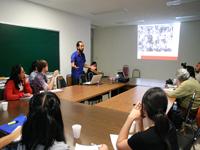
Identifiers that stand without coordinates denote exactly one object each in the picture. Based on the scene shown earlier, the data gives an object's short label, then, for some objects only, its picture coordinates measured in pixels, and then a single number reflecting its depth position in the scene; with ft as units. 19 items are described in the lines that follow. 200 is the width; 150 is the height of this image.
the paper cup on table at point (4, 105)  6.58
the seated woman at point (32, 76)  9.89
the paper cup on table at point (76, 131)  4.61
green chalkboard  13.23
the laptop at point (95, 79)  12.74
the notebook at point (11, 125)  4.95
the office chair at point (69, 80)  15.36
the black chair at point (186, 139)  4.71
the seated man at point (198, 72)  15.46
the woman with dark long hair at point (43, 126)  3.12
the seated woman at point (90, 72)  14.84
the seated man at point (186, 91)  8.82
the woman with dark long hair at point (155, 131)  3.48
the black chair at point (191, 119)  8.84
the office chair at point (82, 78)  13.64
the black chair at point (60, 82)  12.55
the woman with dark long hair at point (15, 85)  8.09
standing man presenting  14.43
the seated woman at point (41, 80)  9.82
